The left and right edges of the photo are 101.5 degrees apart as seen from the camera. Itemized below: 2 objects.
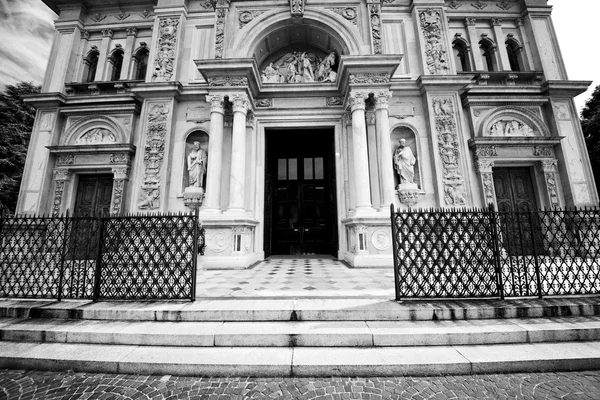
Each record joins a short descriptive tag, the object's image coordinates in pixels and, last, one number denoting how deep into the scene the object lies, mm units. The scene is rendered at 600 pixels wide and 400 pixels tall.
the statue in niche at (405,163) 9055
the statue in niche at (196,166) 9219
